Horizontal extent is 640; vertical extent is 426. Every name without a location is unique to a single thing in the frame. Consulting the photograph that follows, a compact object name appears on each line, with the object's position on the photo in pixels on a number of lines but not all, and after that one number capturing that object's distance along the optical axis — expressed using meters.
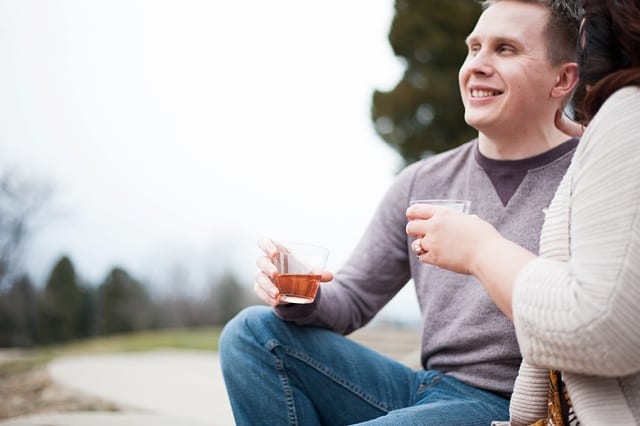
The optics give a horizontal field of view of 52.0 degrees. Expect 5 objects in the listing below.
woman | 1.11
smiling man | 2.03
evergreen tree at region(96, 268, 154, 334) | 14.52
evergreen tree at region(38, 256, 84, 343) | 14.12
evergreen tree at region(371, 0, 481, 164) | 10.30
